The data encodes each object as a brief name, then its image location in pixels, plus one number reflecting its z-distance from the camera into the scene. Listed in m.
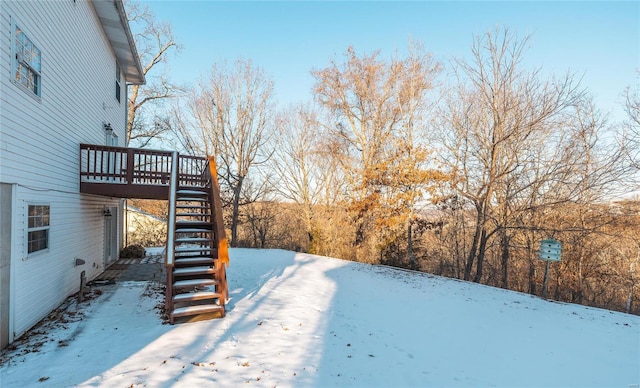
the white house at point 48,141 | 4.26
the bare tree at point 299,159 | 18.64
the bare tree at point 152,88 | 17.45
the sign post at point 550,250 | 8.35
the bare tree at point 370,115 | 13.24
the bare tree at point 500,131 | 11.05
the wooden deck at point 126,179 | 6.87
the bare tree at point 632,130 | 10.81
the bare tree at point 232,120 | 17.00
